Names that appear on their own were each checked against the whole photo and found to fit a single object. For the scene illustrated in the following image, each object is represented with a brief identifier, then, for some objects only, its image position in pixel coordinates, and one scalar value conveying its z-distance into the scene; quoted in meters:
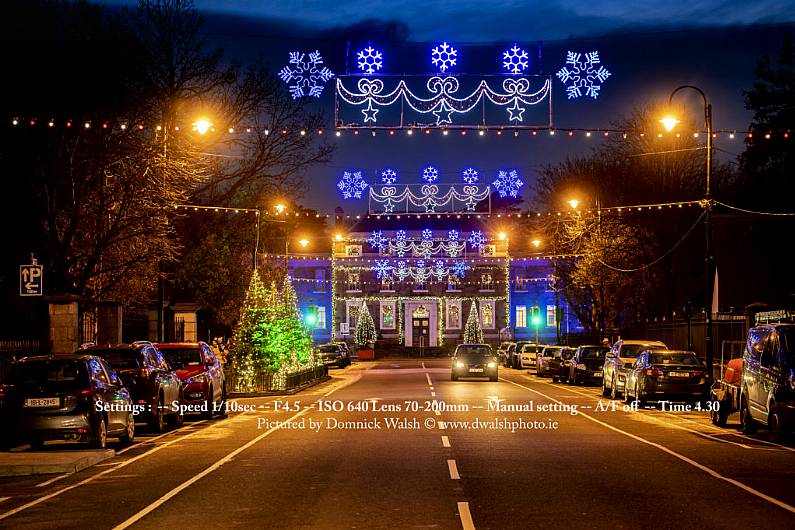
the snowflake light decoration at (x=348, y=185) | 52.69
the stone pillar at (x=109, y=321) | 35.66
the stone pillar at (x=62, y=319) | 29.92
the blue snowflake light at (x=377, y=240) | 90.16
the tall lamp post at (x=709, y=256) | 33.81
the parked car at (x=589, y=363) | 46.81
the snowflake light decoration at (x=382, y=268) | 98.38
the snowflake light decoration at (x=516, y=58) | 27.97
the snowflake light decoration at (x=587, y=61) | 27.83
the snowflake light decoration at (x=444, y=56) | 28.08
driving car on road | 47.53
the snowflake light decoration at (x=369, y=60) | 28.28
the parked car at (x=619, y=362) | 34.97
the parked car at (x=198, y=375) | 27.28
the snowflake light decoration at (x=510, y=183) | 51.09
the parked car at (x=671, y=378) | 30.50
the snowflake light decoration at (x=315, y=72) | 27.77
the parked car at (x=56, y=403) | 19.28
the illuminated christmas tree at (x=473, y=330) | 100.98
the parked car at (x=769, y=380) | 20.97
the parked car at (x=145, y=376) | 23.25
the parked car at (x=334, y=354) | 71.04
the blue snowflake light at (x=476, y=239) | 90.45
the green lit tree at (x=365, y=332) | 101.62
